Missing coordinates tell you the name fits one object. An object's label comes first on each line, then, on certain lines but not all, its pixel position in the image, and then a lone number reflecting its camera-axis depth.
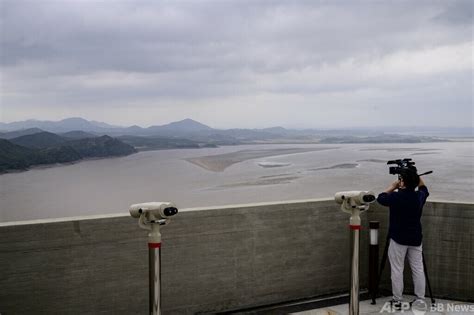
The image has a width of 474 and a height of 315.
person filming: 4.49
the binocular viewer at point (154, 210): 3.19
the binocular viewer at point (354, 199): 3.80
